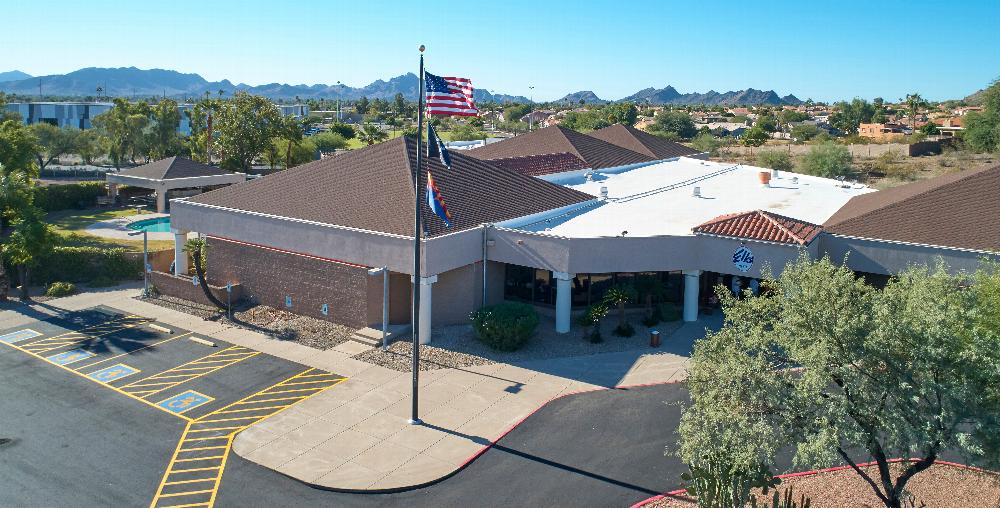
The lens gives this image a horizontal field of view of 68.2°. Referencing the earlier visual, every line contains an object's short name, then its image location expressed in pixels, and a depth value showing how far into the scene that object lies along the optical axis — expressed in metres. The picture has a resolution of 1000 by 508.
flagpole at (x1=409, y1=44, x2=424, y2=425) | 20.92
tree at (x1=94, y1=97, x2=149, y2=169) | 82.94
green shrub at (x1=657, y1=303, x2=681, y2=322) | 33.34
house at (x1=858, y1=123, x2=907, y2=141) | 120.44
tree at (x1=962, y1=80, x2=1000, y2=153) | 71.69
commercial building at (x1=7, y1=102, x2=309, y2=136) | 182.62
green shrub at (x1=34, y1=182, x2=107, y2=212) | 58.35
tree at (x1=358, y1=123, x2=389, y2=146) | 95.19
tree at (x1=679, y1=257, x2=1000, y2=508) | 13.60
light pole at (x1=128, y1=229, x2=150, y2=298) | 37.47
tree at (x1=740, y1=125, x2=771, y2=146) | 101.25
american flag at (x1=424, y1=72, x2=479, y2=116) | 21.91
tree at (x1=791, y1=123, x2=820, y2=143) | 111.75
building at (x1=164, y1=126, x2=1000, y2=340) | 30.69
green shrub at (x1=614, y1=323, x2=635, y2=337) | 31.55
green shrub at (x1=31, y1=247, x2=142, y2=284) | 40.59
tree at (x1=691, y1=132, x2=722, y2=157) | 100.29
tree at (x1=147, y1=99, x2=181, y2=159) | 83.31
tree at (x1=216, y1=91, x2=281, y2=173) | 69.88
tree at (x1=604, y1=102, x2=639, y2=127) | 137.59
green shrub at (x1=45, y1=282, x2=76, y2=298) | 38.06
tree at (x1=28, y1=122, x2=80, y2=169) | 85.88
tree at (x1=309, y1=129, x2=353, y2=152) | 97.44
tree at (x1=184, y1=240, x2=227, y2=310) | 34.56
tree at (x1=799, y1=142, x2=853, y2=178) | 70.25
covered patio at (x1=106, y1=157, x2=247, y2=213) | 58.88
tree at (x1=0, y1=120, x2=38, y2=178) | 44.03
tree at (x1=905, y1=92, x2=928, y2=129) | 127.25
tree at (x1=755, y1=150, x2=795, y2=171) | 76.88
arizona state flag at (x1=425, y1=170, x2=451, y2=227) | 22.86
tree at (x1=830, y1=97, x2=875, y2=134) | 139.45
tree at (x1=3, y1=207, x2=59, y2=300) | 36.62
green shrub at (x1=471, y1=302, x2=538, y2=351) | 29.42
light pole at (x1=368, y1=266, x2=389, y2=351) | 29.68
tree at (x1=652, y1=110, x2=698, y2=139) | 135.62
